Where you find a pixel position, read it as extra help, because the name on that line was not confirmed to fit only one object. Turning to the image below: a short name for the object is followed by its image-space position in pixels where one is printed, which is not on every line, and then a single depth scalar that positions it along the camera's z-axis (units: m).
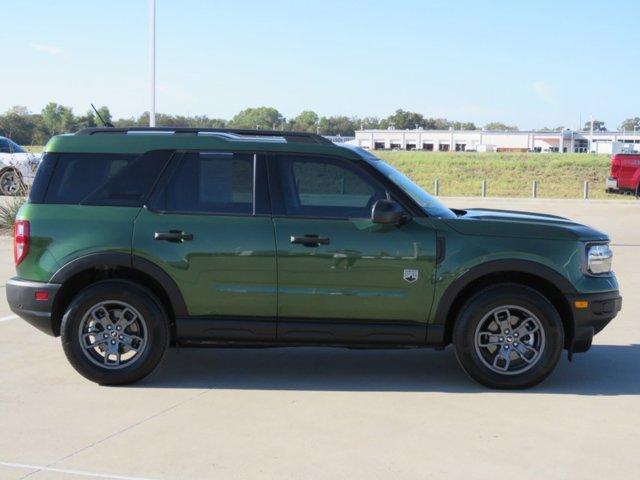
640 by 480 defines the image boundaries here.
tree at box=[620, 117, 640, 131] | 188.88
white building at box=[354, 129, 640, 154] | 132.50
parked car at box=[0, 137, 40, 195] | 24.13
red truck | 28.48
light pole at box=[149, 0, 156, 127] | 19.08
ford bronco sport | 6.37
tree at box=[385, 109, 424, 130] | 155.82
